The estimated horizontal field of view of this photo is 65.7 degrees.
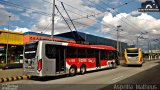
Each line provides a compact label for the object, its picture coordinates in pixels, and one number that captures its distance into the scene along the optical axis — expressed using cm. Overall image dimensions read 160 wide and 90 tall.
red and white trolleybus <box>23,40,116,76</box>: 842
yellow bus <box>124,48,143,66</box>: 1726
